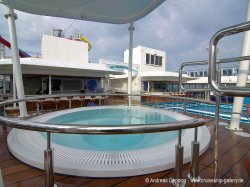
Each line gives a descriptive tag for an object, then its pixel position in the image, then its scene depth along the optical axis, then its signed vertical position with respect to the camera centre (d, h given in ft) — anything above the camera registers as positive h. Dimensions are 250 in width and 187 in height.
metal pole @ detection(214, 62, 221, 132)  7.70 -1.05
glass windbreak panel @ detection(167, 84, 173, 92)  70.76 +0.22
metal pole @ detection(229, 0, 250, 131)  9.81 +0.54
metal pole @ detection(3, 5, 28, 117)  13.46 +2.45
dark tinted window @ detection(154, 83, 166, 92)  65.92 +0.19
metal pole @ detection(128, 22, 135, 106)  20.64 +3.98
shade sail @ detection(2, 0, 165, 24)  15.44 +8.34
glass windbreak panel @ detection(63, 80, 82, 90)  42.25 +0.48
